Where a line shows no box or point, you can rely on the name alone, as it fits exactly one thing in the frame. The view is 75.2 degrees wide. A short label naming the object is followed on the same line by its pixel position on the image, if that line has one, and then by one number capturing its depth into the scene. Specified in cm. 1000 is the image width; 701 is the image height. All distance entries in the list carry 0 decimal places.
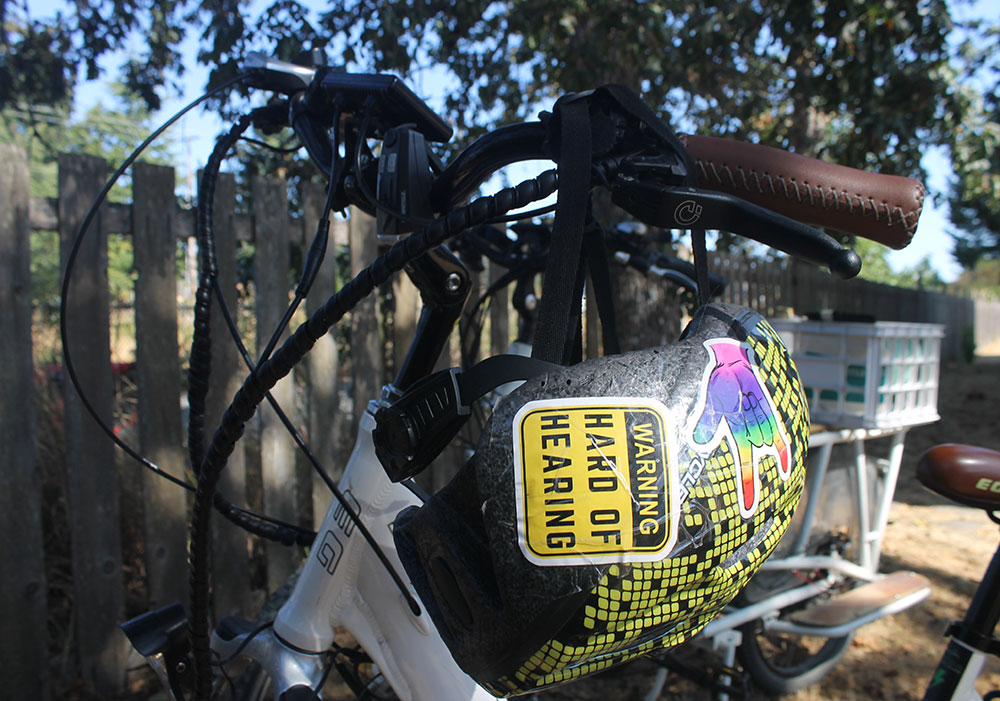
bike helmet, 65
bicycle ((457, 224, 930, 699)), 199
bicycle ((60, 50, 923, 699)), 77
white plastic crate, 276
